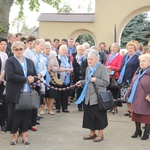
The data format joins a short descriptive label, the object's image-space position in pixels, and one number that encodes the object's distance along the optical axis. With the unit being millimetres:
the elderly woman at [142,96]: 6008
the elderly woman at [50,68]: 8008
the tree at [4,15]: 12006
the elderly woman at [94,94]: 5805
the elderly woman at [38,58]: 6969
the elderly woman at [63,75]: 8488
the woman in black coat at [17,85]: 5480
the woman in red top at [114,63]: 8422
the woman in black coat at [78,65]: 8893
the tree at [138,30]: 27594
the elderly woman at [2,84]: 6469
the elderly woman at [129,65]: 7965
